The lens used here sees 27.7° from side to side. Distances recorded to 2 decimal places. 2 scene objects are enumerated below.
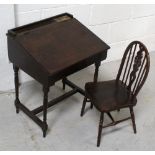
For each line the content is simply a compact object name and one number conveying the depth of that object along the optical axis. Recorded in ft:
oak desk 7.44
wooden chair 7.93
